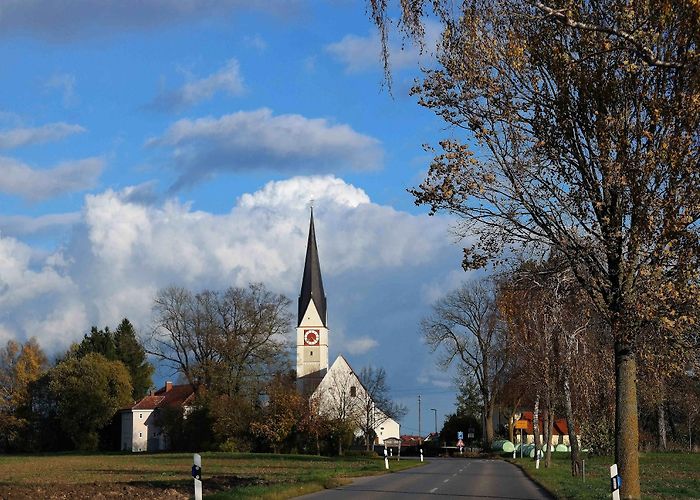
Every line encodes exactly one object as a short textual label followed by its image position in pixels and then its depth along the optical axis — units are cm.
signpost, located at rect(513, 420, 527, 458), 9586
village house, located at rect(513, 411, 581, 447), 10562
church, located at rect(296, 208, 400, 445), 8456
